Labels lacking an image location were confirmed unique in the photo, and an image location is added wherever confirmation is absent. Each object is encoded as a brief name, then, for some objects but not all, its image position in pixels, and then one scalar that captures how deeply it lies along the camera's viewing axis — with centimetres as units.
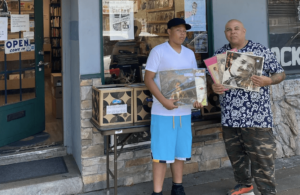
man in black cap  356
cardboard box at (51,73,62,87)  676
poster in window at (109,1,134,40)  431
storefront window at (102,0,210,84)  431
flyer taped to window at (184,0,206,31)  466
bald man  362
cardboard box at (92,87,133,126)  374
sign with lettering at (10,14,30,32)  479
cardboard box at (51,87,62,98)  671
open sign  476
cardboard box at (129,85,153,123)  388
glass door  475
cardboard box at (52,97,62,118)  664
